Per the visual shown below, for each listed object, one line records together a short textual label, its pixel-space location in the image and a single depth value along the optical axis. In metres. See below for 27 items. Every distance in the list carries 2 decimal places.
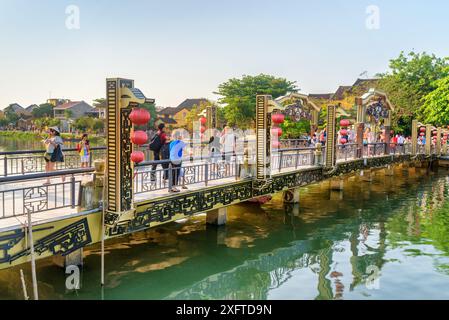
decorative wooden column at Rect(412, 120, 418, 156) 24.25
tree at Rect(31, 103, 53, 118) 57.31
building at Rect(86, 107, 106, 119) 50.28
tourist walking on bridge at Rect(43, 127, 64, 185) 9.84
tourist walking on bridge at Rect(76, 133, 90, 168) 11.06
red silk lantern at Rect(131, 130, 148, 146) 7.39
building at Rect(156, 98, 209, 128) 60.99
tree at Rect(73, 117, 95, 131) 43.25
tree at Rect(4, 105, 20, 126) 59.80
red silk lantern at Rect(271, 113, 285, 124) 12.52
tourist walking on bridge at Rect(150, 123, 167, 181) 9.91
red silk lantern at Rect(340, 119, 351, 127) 16.94
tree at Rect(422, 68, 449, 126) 28.25
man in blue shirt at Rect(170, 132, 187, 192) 9.37
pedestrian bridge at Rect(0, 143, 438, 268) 6.69
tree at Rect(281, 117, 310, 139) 30.02
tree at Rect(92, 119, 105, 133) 42.47
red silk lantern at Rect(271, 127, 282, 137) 12.12
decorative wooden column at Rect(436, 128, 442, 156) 27.51
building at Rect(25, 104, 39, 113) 77.94
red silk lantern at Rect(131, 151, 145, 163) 7.54
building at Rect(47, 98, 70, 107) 68.00
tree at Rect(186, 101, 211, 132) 38.89
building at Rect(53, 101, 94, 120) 58.54
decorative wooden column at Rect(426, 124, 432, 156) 26.27
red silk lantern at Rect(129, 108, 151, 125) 7.32
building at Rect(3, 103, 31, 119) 62.19
